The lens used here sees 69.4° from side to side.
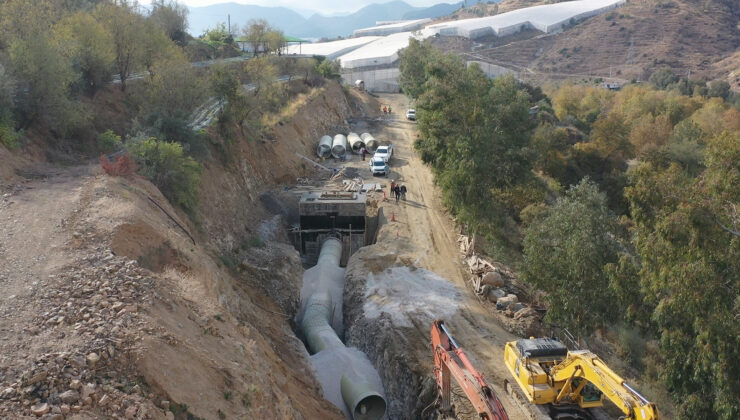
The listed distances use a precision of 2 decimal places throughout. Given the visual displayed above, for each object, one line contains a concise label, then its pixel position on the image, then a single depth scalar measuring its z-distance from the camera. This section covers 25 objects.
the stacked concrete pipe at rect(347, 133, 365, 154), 47.16
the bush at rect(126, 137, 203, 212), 21.23
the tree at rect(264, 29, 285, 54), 59.43
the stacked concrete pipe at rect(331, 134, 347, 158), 44.72
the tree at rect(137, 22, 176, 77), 29.84
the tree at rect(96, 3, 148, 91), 28.97
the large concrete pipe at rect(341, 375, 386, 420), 16.70
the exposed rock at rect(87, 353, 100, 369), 9.25
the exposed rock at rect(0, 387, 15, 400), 8.21
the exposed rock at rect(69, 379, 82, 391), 8.65
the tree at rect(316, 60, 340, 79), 64.25
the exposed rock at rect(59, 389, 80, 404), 8.45
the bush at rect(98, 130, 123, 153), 22.80
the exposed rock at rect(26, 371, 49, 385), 8.59
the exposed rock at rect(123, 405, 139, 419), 8.64
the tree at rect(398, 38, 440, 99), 55.71
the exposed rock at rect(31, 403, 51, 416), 8.08
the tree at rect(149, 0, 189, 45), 51.54
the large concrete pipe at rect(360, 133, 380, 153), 46.78
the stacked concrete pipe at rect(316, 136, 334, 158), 44.03
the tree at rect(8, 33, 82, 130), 20.84
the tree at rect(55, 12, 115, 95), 26.00
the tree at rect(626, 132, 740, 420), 11.52
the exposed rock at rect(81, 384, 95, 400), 8.59
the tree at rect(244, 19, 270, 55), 60.31
